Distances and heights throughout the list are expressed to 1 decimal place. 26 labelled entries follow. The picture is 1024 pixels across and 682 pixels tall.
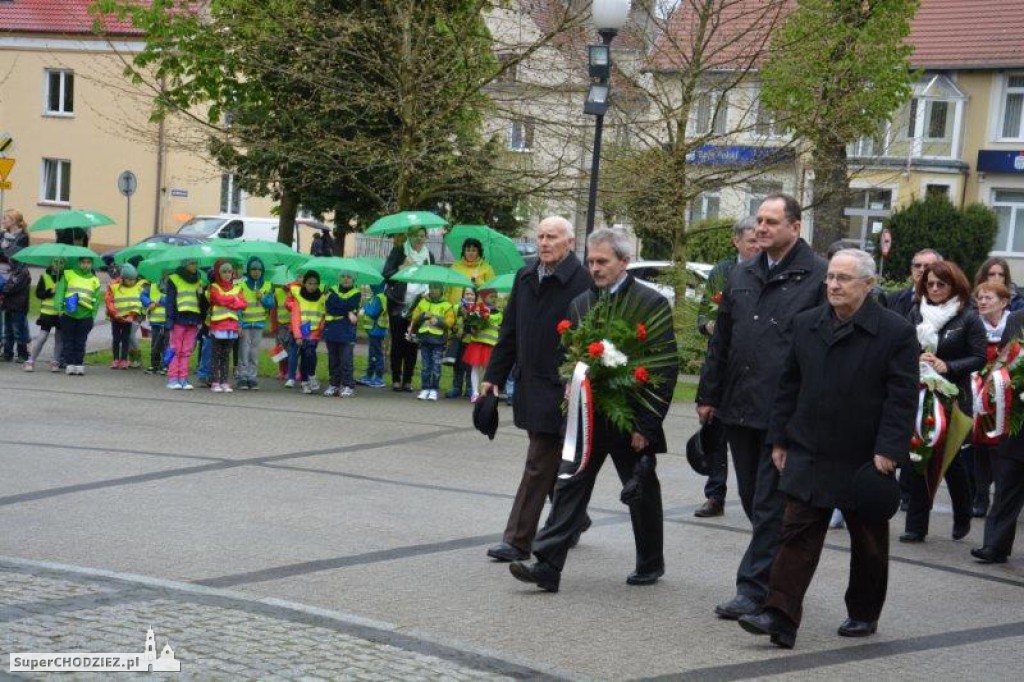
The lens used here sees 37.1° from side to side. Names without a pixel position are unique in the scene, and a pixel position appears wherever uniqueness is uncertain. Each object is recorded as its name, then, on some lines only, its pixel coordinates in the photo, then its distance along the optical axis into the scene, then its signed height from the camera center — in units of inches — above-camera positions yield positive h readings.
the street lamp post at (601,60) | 657.0 +81.6
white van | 1631.4 -8.6
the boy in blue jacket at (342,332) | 693.3 -47.3
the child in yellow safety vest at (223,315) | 692.7 -43.4
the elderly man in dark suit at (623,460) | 316.2 -45.0
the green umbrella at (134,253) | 775.2 -20.7
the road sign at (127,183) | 1664.6 +31.9
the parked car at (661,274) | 970.7 -19.9
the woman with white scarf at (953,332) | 414.6 -16.6
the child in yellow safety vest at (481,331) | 696.4 -42.7
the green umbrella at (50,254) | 742.5 -22.5
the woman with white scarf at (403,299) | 734.5 -32.6
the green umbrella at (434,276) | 683.4 -19.0
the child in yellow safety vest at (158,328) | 763.4 -57.0
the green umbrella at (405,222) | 731.4 +4.9
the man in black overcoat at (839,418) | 278.5 -28.2
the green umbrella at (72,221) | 768.3 -5.8
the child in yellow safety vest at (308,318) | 701.3 -42.5
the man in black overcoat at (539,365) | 339.3 -28.0
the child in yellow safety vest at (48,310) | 739.4 -49.8
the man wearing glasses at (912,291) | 430.0 -7.0
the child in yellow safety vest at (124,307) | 754.2 -46.6
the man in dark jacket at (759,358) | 298.8 -20.6
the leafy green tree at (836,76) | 928.3 +118.4
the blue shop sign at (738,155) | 956.6 +63.9
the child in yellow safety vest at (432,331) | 701.9 -44.2
